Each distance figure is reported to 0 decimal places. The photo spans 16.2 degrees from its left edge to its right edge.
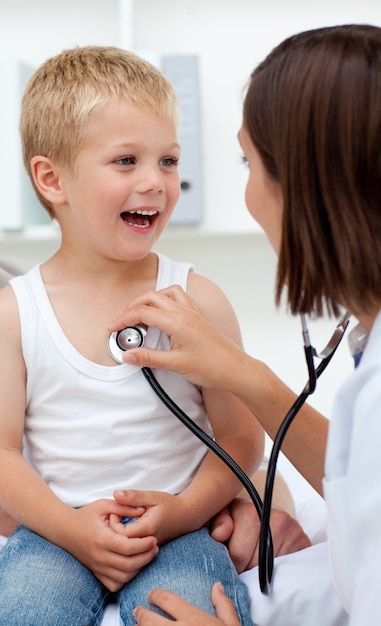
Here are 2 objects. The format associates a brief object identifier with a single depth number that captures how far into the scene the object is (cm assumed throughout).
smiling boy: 116
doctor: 94
